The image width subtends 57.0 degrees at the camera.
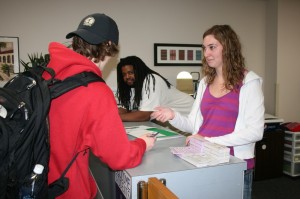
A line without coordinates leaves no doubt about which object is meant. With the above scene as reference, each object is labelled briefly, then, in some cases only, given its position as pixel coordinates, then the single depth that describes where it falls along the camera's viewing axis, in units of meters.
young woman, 1.33
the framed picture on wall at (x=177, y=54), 3.59
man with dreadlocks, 2.33
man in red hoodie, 0.89
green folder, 1.60
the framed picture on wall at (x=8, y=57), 3.03
